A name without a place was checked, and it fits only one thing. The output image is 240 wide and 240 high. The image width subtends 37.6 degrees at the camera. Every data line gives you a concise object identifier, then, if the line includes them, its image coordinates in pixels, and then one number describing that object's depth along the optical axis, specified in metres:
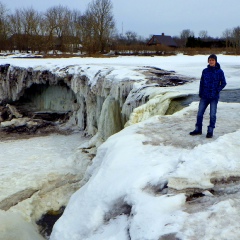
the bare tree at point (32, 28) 39.91
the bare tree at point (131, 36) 72.69
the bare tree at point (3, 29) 41.23
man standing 5.61
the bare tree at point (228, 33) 50.64
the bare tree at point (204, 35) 76.38
